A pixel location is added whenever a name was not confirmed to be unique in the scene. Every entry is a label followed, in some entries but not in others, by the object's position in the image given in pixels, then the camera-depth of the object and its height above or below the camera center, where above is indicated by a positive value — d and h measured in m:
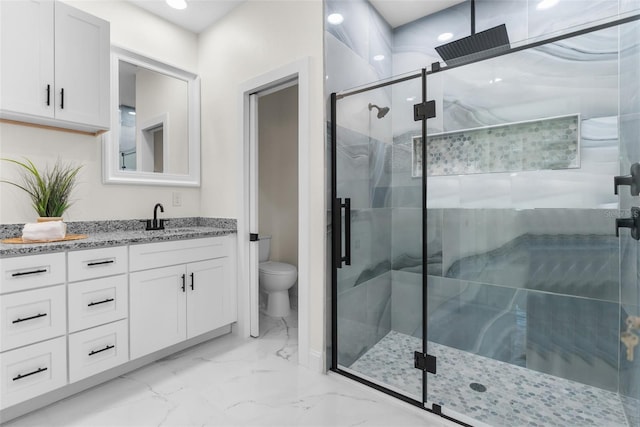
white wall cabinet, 1.66 +0.86
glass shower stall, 1.61 -0.15
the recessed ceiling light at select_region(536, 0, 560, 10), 2.02 +1.38
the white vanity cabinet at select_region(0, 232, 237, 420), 1.45 -0.58
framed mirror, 2.30 +0.70
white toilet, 2.86 -0.69
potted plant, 1.89 +0.15
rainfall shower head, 1.69 +0.99
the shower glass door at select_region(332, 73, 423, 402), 1.93 -0.15
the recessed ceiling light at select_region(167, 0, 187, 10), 2.35 +1.60
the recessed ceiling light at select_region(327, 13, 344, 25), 1.98 +1.27
